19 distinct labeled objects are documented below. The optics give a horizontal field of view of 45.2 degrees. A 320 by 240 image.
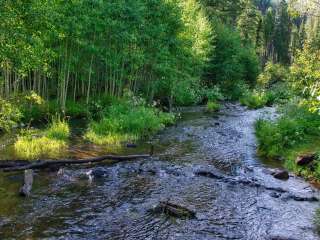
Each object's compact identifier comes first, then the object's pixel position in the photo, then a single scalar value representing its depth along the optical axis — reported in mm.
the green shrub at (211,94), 44750
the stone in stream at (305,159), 15672
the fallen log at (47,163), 13156
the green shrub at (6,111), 11546
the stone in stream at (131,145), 18566
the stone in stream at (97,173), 13469
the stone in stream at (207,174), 14313
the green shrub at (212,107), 36688
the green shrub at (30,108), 23703
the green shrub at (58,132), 18453
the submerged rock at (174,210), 10438
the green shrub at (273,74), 73125
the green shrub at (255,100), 41062
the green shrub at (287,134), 18203
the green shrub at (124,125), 19688
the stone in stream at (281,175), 14422
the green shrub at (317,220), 9955
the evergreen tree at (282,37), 108062
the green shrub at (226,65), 52375
